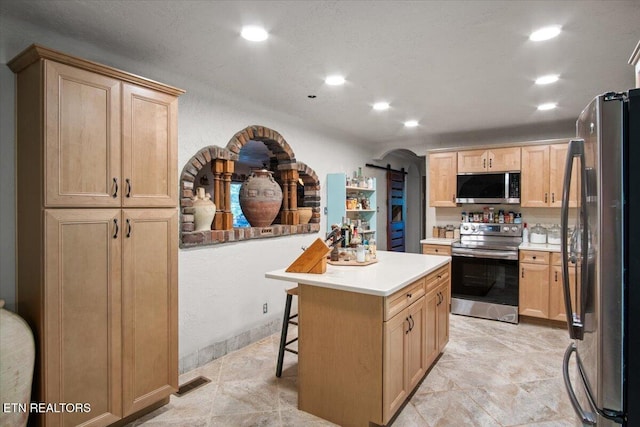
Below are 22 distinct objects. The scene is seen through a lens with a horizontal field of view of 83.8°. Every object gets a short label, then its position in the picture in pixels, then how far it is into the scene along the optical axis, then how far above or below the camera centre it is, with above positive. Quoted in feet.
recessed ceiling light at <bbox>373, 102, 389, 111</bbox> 12.09 +3.77
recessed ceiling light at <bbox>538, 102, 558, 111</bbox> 12.16 +3.74
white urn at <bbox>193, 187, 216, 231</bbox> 10.02 +0.10
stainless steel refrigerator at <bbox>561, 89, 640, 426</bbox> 3.81 -0.49
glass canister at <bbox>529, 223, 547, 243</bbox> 14.89 -0.86
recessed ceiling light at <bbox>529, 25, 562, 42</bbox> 6.86 +3.57
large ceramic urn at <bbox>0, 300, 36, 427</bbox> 5.55 -2.37
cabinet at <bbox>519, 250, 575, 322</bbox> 13.28 -2.74
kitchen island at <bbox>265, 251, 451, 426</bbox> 6.81 -2.61
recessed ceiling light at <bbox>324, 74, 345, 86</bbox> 9.55 +3.67
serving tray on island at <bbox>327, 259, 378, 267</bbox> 9.25 -1.27
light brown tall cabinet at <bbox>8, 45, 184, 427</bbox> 6.08 -0.33
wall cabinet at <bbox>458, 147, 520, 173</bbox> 14.97 +2.32
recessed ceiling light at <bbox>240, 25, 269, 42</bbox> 6.93 +3.62
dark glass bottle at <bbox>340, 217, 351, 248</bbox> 9.74 -0.55
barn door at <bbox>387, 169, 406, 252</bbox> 22.35 +0.22
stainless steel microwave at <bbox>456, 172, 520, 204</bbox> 14.97 +1.12
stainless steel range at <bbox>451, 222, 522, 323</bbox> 13.98 -2.53
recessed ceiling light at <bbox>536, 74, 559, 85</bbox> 9.46 +3.65
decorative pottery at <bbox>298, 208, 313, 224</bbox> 14.17 -0.03
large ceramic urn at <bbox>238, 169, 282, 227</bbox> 12.08 +0.56
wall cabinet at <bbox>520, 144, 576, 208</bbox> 14.20 +1.56
